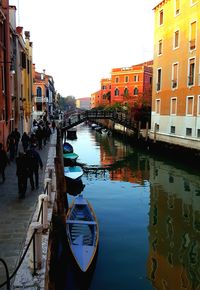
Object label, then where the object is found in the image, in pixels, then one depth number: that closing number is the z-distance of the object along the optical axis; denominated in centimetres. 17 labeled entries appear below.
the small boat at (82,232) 863
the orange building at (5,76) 1736
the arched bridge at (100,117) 4147
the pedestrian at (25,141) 1838
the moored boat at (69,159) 2533
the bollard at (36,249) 543
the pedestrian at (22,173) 1007
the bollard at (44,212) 709
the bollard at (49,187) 912
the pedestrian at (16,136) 1750
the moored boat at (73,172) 2005
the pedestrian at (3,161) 1164
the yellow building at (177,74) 2661
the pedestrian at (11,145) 1597
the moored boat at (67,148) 2896
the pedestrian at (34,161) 1069
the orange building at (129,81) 6594
